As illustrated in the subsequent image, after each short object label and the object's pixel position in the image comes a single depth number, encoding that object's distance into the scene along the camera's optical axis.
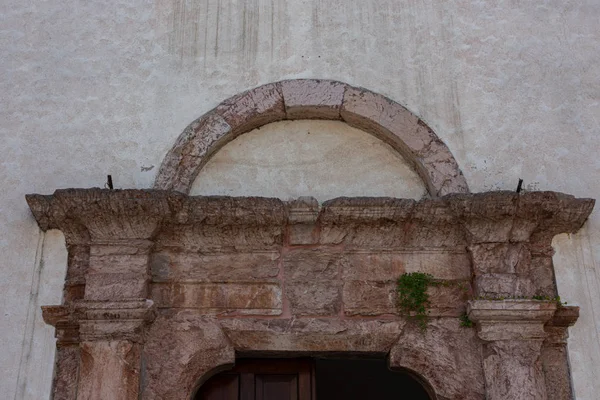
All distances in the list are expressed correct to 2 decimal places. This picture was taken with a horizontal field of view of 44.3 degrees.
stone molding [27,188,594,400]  3.79
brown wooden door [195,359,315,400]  4.07
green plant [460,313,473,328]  3.94
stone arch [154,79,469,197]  4.21
